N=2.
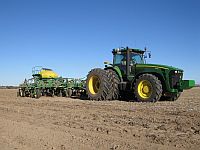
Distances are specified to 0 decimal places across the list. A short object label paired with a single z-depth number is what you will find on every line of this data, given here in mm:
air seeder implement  11081
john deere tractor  7556
